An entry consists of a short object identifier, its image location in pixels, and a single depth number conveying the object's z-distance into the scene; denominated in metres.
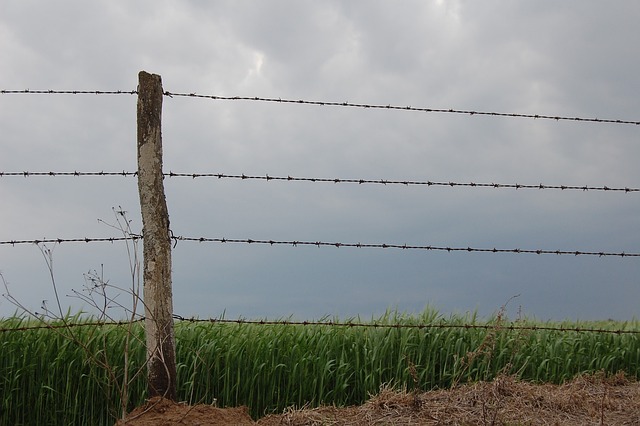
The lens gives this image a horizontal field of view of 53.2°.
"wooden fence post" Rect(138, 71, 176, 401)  4.34
